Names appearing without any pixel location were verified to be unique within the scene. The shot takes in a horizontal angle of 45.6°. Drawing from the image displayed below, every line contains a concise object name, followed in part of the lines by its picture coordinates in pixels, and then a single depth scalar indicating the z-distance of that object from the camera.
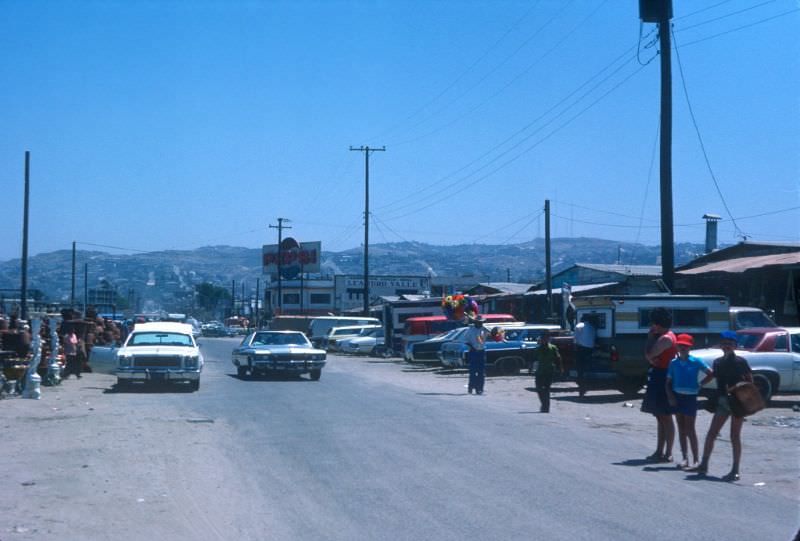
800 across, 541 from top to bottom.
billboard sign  92.12
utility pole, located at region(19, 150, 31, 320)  37.34
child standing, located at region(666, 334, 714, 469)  11.68
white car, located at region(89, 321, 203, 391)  22.14
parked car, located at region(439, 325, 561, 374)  29.28
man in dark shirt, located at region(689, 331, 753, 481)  11.01
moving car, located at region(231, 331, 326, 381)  26.38
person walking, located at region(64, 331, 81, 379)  26.53
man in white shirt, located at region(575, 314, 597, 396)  21.49
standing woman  12.02
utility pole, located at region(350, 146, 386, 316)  60.18
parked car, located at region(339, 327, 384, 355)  47.91
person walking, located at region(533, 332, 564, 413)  18.42
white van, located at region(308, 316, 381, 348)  54.31
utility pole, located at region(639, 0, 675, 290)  25.72
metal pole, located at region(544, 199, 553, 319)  42.72
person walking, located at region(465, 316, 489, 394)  22.34
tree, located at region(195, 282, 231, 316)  171.88
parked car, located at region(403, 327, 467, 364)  35.12
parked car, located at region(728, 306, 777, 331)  24.59
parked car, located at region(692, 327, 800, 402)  19.14
